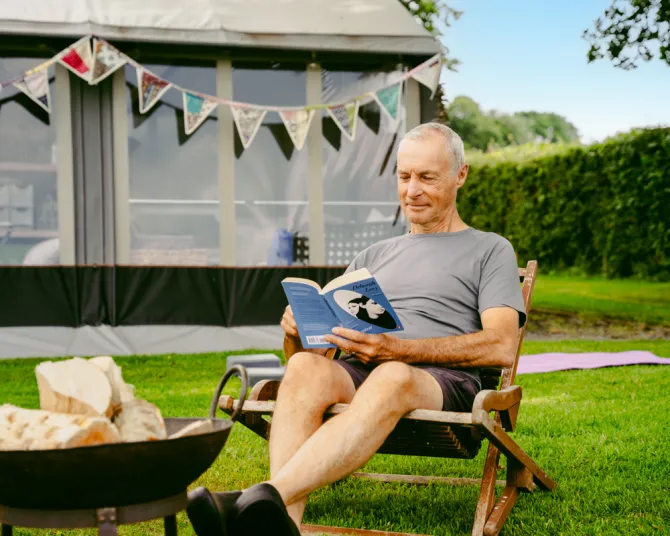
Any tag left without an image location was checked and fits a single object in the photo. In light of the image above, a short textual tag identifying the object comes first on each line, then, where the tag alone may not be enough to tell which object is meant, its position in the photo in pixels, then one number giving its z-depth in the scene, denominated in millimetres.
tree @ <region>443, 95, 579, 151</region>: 44062
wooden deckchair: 2482
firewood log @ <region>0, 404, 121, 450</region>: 1801
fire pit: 1750
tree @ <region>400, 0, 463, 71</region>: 13914
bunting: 6594
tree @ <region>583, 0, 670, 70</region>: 9367
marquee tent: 6871
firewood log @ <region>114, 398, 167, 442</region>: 1919
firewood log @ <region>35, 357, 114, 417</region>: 1914
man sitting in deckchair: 2316
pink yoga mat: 6215
